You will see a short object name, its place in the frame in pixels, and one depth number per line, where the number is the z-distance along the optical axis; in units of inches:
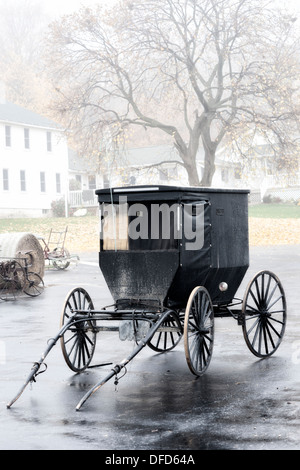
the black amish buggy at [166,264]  350.3
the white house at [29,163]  2146.9
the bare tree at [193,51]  1594.5
